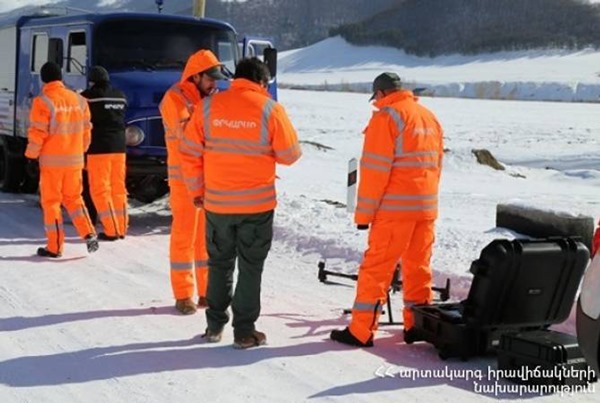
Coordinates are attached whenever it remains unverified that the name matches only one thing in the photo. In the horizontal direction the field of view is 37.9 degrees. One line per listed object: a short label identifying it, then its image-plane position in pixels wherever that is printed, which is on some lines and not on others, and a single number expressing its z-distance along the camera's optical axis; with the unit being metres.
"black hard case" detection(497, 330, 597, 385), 4.96
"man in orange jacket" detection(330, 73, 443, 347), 5.52
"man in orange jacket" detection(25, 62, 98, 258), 8.12
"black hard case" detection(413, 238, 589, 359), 5.35
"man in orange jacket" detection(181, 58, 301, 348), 5.42
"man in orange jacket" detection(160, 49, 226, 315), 6.44
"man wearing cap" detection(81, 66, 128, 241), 9.08
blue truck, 9.90
